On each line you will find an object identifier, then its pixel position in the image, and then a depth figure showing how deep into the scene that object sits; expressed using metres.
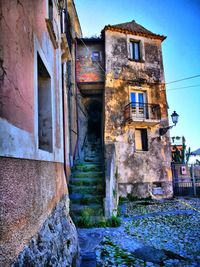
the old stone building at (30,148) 1.57
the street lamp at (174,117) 10.55
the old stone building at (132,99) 11.34
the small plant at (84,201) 6.04
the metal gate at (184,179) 12.46
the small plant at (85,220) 5.42
